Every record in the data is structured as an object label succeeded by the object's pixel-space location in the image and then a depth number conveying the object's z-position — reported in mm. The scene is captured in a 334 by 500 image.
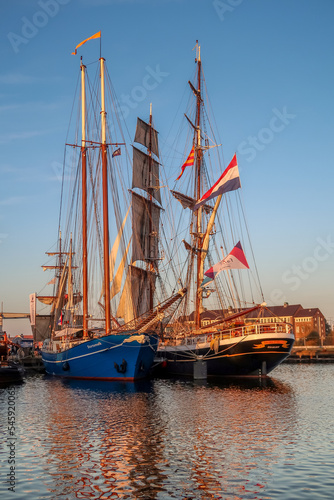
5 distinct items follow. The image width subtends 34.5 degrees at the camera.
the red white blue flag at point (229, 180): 58469
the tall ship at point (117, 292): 50500
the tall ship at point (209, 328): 53969
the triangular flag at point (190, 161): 73812
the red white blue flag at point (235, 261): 53891
